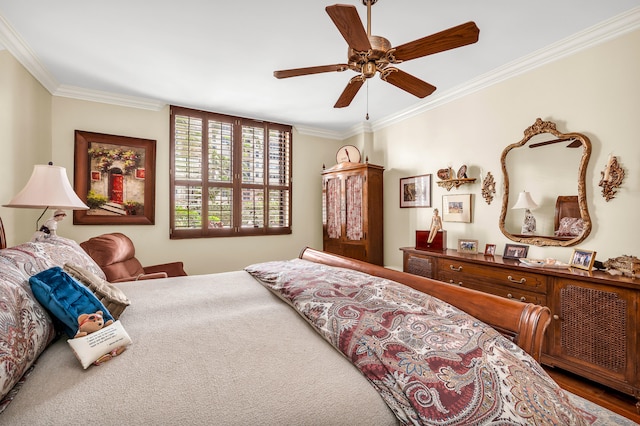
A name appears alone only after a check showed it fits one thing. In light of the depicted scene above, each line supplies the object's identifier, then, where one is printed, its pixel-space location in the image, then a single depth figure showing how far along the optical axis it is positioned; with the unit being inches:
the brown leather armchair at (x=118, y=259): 100.0
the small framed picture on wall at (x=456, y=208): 126.3
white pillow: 36.1
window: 152.7
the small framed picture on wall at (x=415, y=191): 145.3
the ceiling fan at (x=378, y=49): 57.6
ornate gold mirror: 94.2
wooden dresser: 73.1
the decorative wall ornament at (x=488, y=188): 118.0
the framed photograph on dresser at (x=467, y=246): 117.1
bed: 29.0
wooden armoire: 159.8
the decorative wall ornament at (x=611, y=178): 86.1
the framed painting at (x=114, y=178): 132.6
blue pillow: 40.5
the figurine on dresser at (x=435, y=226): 128.8
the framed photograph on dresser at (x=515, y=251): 103.3
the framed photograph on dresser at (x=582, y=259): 83.8
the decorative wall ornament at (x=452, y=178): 125.4
